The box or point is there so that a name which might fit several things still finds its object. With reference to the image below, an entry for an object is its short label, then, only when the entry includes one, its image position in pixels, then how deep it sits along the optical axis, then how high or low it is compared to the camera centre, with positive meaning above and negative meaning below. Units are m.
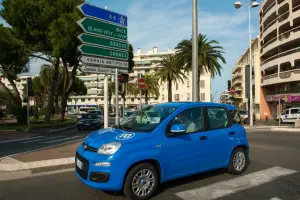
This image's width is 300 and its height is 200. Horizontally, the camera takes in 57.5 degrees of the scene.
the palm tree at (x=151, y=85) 55.03 +3.50
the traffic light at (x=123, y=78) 9.83 +0.87
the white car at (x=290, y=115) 28.60 -1.50
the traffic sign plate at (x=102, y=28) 8.23 +2.37
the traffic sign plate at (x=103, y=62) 8.27 +1.32
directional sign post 8.27 +1.94
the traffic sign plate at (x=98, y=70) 8.45 +1.05
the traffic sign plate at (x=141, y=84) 11.73 +0.75
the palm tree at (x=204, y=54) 27.58 +4.87
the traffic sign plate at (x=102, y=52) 8.26 +1.63
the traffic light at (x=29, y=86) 20.35 +1.27
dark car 22.86 -1.70
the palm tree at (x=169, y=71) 36.28 +4.10
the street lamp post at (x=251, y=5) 25.06 +8.91
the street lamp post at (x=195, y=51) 11.46 +2.14
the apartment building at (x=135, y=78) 83.50 +6.38
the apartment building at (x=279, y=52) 33.41 +7.20
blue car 4.46 -0.85
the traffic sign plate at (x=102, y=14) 8.16 +2.82
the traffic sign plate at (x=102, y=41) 8.26 +1.96
